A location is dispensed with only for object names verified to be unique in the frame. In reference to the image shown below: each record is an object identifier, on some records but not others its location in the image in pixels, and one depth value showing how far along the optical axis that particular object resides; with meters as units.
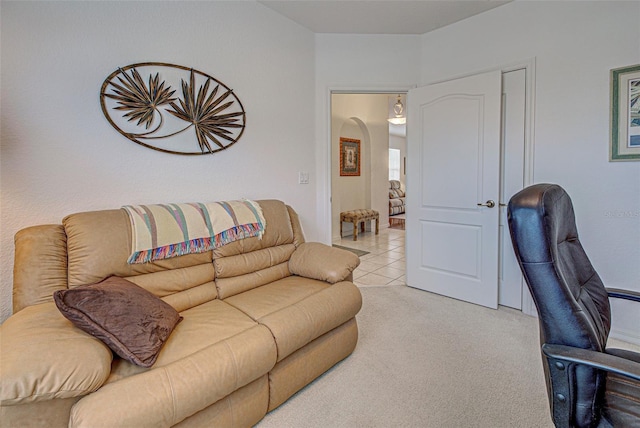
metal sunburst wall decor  1.94
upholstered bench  5.81
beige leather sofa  0.98
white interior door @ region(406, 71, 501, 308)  2.68
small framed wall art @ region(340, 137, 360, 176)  5.98
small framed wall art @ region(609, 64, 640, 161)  2.09
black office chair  0.89
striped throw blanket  1.68
